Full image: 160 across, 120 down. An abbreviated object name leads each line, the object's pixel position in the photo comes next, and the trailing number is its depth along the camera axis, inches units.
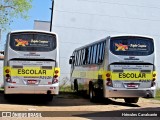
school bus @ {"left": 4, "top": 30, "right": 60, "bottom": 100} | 736.3
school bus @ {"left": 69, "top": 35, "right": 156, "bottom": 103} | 749.9
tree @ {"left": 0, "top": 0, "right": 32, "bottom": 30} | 1234.0
